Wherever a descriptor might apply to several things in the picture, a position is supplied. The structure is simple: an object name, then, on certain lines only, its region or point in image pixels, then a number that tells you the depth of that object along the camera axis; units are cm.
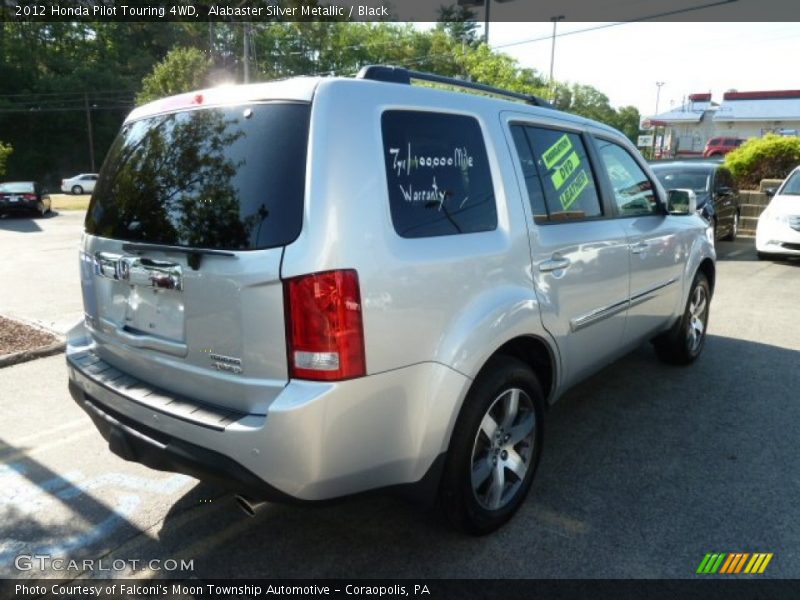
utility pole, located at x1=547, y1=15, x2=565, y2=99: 3414
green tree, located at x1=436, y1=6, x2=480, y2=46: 5406
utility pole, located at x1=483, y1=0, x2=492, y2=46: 1967
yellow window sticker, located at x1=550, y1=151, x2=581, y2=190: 321
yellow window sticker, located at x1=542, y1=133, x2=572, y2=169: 317
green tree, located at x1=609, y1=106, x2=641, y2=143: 9031
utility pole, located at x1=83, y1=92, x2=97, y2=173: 4871
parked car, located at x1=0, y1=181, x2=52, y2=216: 2006
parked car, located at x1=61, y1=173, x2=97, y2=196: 3922
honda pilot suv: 208
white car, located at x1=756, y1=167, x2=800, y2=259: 974
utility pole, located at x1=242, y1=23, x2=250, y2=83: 2070
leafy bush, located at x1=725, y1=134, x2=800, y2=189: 1440
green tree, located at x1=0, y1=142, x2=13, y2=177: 1109
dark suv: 1045
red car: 4059
